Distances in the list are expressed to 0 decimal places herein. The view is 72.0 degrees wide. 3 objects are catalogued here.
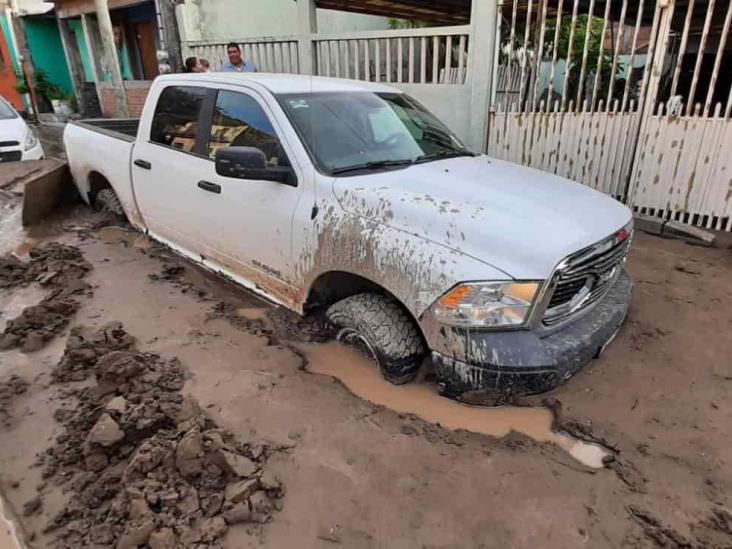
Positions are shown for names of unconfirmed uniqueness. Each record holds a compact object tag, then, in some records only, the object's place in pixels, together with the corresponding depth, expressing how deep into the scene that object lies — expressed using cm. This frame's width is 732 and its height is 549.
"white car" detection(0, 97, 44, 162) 806
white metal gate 531
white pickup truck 251
